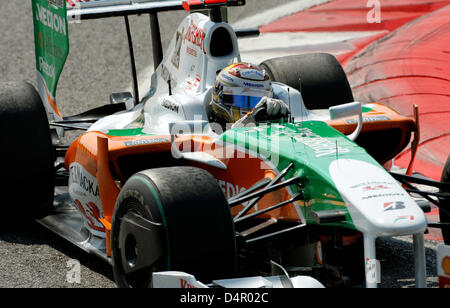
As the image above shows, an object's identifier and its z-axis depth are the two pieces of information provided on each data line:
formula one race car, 8.85
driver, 11.41
